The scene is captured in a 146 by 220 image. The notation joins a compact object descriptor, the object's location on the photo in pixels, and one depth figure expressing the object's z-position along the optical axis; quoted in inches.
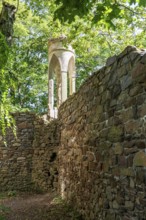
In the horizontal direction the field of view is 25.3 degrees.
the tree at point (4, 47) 156.1
